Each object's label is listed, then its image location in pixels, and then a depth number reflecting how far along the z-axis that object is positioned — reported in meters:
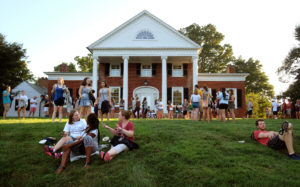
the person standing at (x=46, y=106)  20.12
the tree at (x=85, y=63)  45.88
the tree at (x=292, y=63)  31.59
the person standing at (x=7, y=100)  11.82
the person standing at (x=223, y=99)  11.03
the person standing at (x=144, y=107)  17.72
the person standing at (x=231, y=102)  12.14
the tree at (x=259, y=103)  39.80
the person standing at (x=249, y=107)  19.26
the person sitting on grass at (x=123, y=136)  5.64
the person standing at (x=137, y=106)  16.66
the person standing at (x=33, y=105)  16.02
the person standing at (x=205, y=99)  11.55
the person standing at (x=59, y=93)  9.20
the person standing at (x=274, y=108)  18.59
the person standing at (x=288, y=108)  18.70
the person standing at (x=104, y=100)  9.55
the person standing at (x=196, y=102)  11.86
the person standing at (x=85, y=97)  9.08
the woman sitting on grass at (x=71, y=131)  5.82
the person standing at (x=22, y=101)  13.36
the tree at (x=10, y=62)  26.95
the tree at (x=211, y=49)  39.95
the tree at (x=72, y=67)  51.96
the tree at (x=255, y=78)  43.94
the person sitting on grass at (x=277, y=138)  5.57
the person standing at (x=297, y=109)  17.12
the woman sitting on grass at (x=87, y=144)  5.34
